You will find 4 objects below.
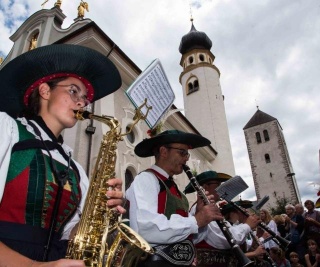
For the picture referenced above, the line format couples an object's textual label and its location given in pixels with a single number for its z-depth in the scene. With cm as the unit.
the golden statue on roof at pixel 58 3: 1312
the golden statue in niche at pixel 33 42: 1260
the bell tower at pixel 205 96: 2016
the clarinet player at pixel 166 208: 251
